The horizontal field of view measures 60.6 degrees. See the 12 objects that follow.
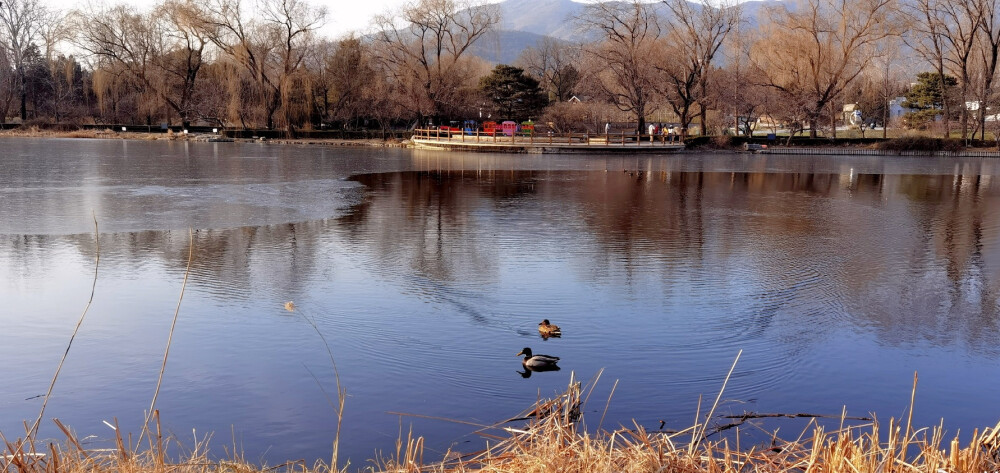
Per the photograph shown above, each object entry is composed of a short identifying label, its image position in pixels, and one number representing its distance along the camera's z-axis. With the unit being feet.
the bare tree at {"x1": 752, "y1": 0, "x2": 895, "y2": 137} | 151.84
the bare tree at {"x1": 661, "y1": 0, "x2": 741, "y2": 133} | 157.28
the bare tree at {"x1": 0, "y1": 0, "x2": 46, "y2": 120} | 211.20
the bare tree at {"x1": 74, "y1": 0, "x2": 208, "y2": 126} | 189.16
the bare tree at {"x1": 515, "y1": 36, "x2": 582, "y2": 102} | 250.16
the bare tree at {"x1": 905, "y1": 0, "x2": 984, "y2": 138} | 144.05
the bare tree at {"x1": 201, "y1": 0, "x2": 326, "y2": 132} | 178.50
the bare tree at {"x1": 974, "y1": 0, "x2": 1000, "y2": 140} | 143.43
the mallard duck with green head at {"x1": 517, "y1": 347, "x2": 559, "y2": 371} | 23.54
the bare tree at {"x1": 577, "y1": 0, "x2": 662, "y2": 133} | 157.38
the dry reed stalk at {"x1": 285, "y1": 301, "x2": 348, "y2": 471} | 11.86
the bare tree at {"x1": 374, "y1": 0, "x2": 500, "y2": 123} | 173.68
